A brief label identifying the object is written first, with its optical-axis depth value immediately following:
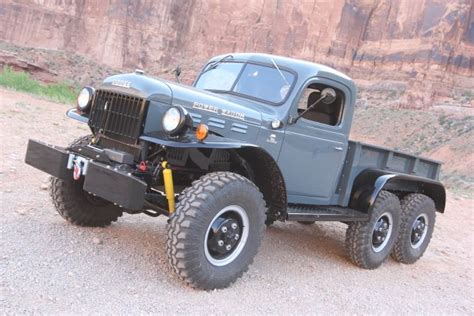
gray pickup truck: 3.90
